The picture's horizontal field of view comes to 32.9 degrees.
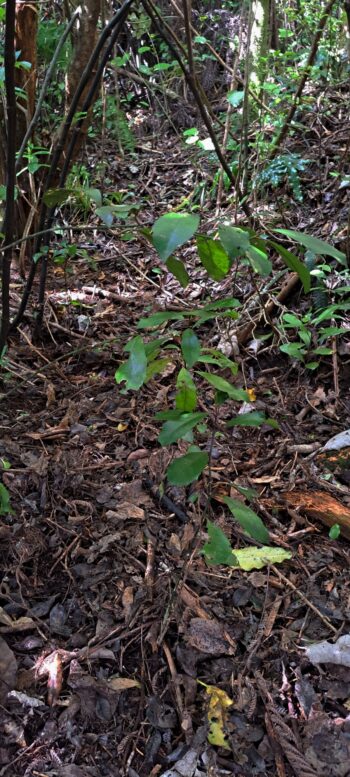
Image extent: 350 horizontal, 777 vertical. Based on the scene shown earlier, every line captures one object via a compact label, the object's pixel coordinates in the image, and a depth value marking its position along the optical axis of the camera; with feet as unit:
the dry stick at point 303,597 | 5.12
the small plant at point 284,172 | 10.17
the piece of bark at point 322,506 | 5.93
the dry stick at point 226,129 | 8.78
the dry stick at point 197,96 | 6.03
